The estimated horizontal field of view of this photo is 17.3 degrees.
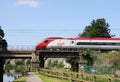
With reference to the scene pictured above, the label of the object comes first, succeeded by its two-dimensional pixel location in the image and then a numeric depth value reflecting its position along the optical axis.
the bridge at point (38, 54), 107.19
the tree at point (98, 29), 145.04
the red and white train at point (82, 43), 108.06
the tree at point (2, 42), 125.78
